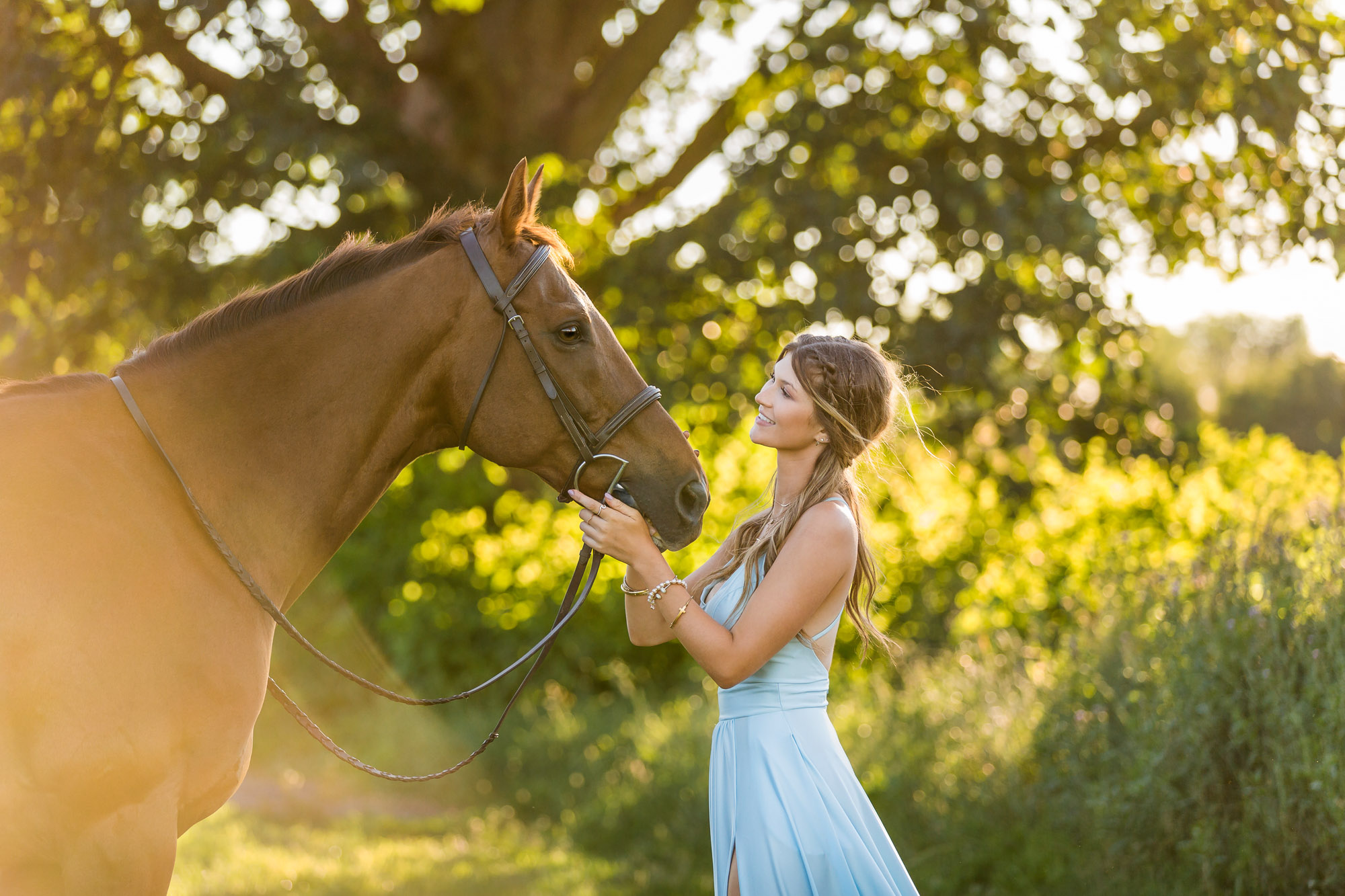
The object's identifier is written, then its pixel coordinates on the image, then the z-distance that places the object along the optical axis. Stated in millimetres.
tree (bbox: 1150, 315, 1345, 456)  39719
